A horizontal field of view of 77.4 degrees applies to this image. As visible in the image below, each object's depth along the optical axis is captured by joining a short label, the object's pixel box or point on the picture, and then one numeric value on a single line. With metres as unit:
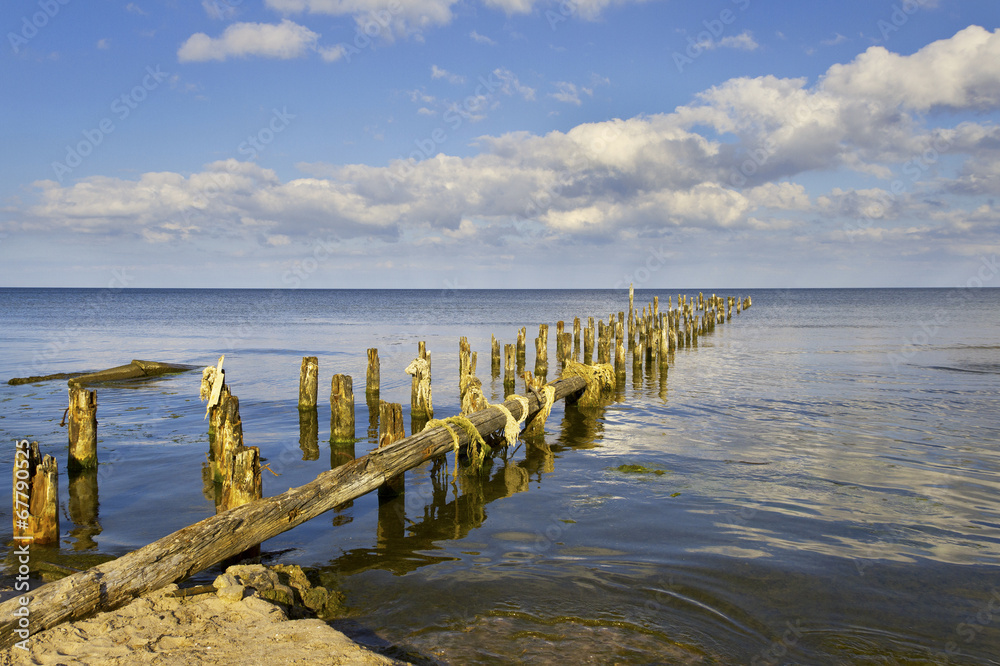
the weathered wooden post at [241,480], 6.24
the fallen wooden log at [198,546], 4.37
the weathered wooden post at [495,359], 21.27
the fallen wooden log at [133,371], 18.08
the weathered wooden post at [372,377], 15.45
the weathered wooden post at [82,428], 9.01
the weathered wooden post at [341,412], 11.34
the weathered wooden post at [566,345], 21.38
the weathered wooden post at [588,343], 22.62
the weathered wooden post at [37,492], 6.48
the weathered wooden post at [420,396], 12.64
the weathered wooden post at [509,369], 17.94
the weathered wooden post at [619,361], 19.38
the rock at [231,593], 4.92
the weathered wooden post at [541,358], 20.91
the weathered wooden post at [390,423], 8.50
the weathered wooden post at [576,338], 24.56
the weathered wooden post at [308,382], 13.27
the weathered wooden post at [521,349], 22.02
